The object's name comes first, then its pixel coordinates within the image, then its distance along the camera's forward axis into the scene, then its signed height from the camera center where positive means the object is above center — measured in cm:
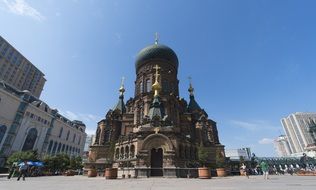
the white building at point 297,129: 12238 +3308
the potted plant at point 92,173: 2457 +123
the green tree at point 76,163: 4244 +431
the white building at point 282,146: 16512 +3113
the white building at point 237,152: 9781 +1506
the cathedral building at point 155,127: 2628 +1018
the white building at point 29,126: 4859 +1646
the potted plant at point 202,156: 3027 +393
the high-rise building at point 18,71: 7856 +4876
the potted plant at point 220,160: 3455 +381
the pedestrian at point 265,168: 1667 +121
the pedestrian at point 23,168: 1666 +126
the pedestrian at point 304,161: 6624 +688
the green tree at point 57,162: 3788 +396
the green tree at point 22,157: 3306 +438
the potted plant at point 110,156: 3436 +474
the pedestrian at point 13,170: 2056 +138
